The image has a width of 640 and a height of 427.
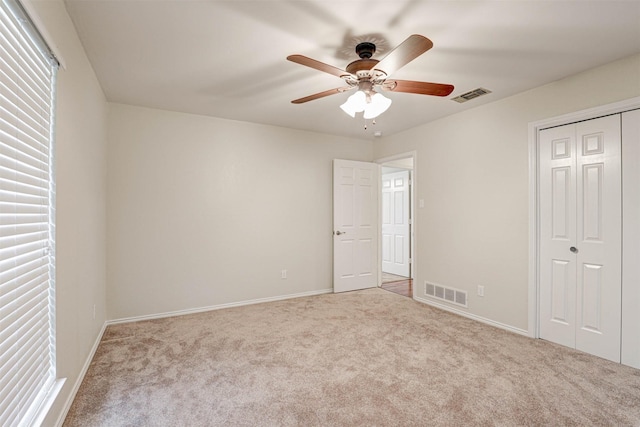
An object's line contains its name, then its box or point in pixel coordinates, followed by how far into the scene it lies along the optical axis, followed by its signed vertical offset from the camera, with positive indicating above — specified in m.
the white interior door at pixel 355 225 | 4.80 -0.26
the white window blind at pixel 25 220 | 1.22 -0.04
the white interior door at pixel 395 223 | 6.14 -0.30
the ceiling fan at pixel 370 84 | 2.06 +0.92
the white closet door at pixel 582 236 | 2.60 -0.26
